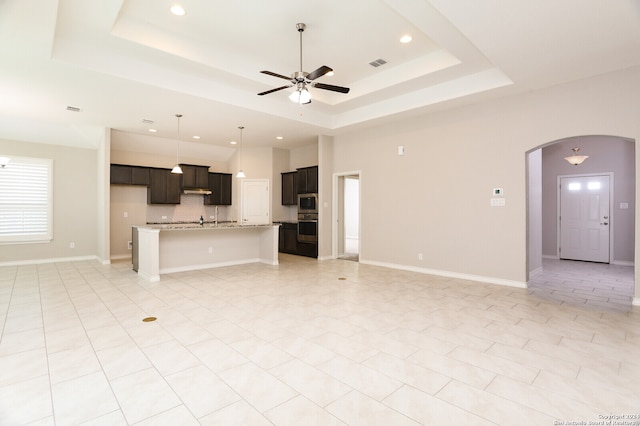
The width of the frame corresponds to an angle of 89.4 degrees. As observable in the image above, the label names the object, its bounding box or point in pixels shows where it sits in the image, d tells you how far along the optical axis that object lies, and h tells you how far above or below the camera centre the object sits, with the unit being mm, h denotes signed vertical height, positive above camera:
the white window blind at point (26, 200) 6848 +242
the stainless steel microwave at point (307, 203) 8047 +212
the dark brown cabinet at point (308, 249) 7910 -953
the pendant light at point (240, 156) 9109 +1570
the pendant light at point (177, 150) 6018 +1618
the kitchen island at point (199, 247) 5477 -697
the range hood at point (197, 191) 8633 +550
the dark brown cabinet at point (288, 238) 8588 -737
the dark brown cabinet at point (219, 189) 9172 +639
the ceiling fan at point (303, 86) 3691 +1493
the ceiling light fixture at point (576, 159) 7055 +1155
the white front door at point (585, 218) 7223 -153
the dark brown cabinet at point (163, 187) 8211 +639
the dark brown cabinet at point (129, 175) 7627 +891
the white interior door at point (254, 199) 9219 +353
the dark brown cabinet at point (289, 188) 8875 +643
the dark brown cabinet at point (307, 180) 8211 +830
